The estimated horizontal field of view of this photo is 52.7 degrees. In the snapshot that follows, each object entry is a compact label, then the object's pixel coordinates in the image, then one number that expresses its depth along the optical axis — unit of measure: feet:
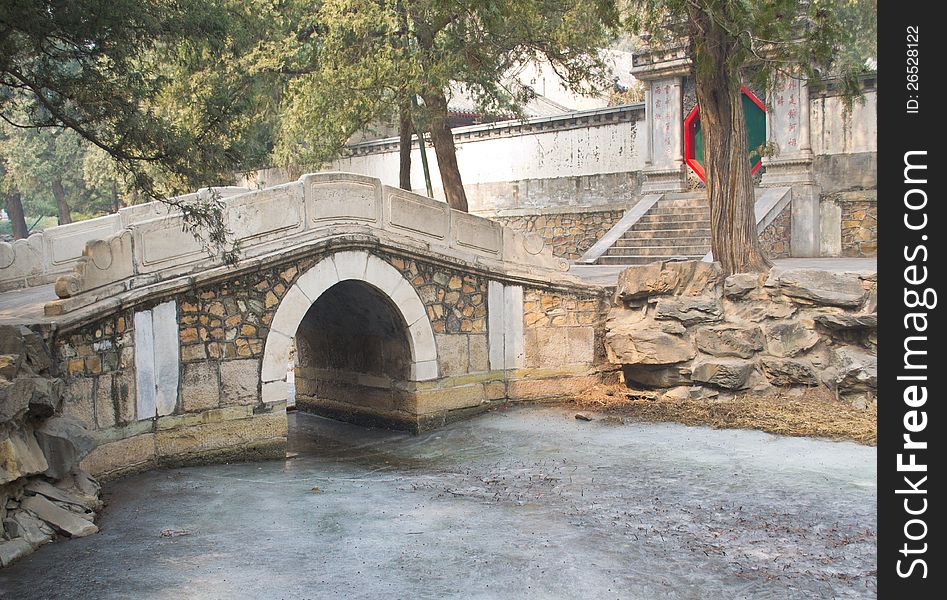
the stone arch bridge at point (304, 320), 29.73
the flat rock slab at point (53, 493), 24.25
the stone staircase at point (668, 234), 50.85
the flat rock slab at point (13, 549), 21.99
